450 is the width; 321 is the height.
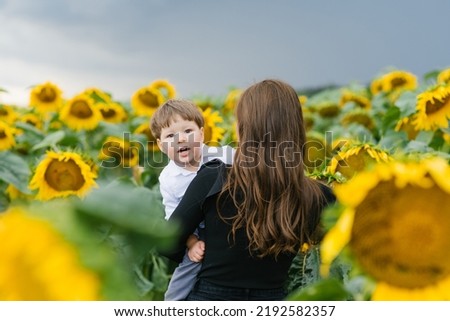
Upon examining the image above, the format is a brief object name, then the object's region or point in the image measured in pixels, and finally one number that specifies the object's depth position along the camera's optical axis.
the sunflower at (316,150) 2.77
